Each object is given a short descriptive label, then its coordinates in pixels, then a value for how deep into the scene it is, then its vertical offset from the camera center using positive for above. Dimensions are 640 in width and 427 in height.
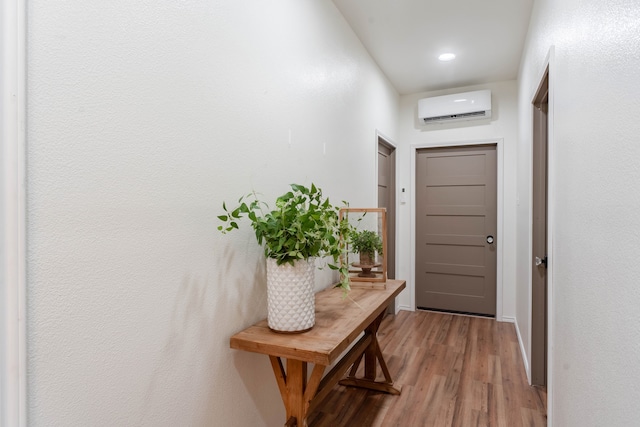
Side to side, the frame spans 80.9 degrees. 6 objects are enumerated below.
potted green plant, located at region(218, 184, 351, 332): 1.48 -0.17
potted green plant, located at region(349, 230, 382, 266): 2.53 -0.22
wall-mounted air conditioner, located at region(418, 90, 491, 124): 3.95 +1.15
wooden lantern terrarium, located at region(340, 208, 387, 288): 2.48 -0.28
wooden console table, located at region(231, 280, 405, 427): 1.38 -0.50
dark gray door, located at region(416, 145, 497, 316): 4.19 -0.18
